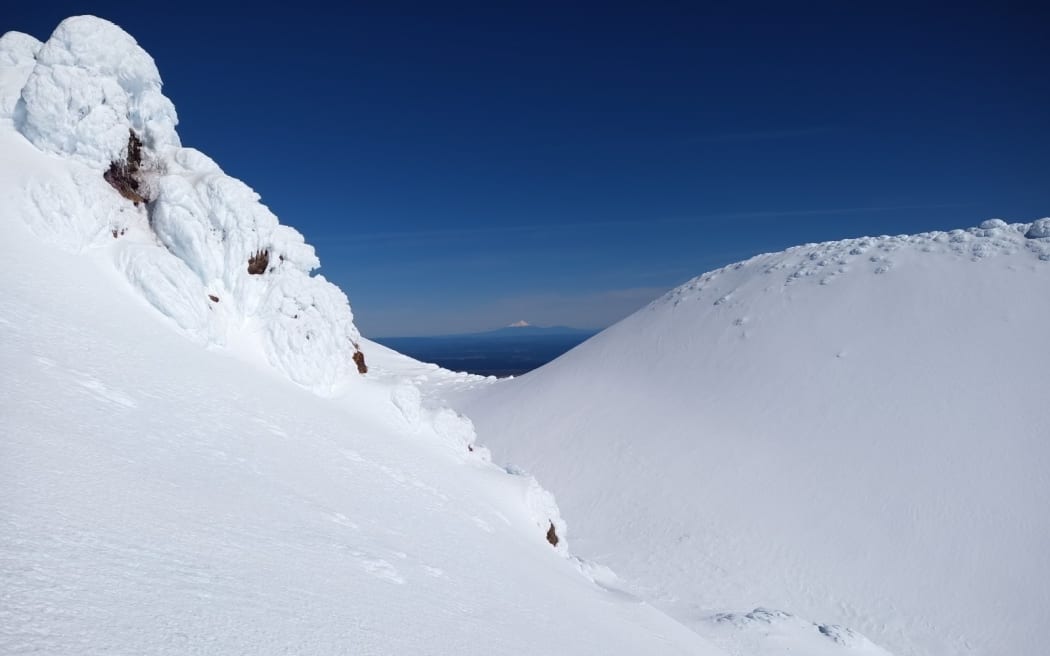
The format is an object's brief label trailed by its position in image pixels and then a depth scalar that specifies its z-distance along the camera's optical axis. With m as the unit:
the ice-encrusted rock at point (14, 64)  10.68
